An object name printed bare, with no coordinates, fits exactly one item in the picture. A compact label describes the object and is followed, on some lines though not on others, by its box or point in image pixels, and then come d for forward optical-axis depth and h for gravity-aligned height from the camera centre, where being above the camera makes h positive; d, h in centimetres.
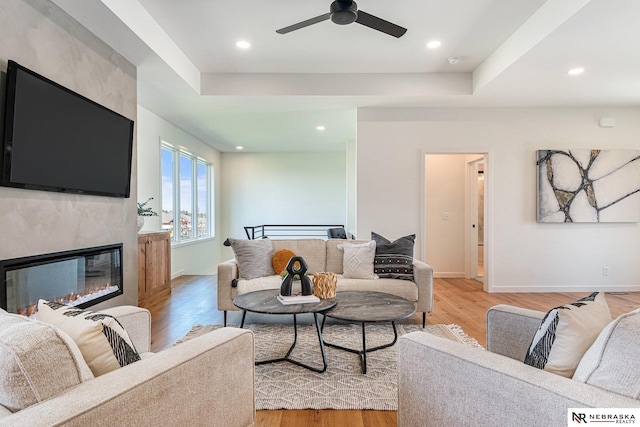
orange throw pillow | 363 -48
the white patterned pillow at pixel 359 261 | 354 -48
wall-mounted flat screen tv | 208 +53
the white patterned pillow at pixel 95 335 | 107 -38
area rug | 202 -106
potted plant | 431 +2
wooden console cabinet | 429 -66
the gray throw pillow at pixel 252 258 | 351 -45
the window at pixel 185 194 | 592 +39
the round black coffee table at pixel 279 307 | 232 -63
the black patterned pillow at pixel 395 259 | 350 -46
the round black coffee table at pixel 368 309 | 228 -66
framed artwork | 479 +40
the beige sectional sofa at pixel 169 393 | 83 -49
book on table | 248 -61
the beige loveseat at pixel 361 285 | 334 -68
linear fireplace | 214 -46
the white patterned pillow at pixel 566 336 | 108 -39
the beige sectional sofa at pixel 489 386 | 92 -52
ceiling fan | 244 +140
